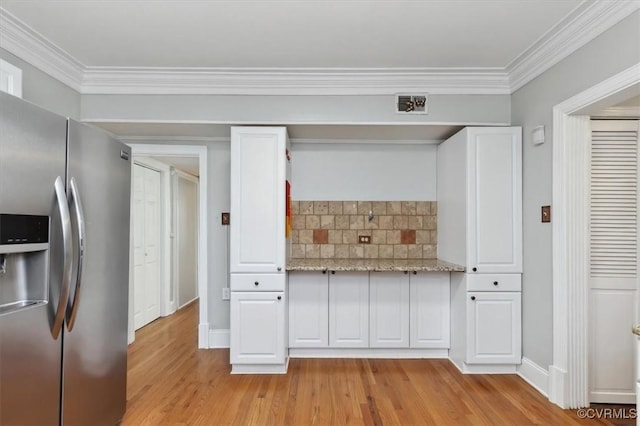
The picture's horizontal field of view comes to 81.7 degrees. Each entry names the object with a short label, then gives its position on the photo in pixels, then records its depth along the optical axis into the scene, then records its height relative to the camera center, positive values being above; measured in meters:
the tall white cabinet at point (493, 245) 3.03 -0.24
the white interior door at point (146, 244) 4.36 -0.38
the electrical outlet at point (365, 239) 3.74 -0.24
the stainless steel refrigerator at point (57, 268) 1.45 -0.25
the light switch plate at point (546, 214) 2.67 +0.02
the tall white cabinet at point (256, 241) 3.04 -0.22
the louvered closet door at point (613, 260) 2.53 -0.30
